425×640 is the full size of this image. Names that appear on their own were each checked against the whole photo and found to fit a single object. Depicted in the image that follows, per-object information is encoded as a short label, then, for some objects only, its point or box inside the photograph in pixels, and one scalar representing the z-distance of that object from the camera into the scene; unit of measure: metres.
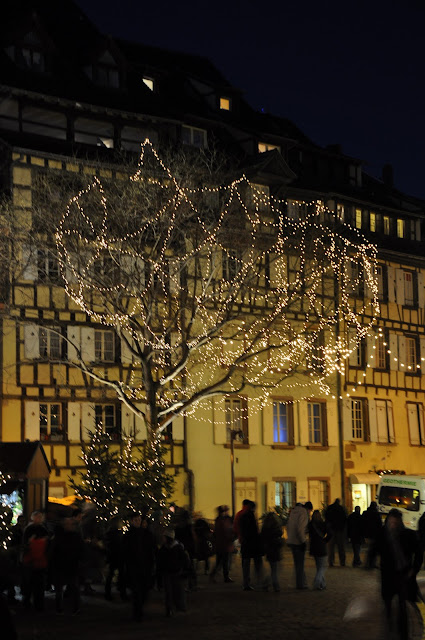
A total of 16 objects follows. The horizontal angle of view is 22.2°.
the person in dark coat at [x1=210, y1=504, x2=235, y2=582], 20.41
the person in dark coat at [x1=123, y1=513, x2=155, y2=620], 15.09
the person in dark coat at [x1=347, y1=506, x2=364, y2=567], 24.53
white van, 29.88
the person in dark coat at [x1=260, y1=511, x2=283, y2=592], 18.83
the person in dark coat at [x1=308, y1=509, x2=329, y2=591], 19.20
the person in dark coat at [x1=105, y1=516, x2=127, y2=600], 17.48
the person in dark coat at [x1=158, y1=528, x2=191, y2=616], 15.41
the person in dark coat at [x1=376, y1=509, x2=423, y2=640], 12.49
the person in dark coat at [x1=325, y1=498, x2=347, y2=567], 24.77
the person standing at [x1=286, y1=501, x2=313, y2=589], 19.38
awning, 39.62
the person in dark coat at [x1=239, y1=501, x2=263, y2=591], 19.19
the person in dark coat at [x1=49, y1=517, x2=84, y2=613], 15.62
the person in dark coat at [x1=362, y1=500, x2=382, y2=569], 23.17
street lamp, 31.69
